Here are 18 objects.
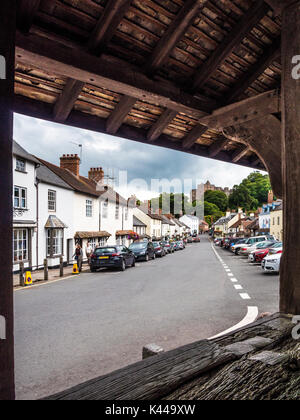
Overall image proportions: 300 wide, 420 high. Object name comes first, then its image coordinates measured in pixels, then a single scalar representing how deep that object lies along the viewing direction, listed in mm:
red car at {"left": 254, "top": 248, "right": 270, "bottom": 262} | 18266
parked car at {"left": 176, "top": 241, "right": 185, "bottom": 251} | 44284
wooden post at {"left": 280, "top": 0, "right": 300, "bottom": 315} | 2715
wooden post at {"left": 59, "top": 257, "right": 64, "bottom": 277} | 15508
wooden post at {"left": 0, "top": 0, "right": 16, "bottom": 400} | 1607
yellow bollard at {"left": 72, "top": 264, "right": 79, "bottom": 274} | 16505
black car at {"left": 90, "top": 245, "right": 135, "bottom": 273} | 16891
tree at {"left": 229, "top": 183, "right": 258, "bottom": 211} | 94438
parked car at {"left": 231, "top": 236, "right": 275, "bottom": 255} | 28047
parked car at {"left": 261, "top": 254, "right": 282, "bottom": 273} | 13795
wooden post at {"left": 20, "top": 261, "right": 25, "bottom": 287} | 12280
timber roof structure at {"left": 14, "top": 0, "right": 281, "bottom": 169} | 3025
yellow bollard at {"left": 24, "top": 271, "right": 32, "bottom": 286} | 12703
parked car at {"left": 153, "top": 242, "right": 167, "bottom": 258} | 28056
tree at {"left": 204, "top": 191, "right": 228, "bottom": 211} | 143625
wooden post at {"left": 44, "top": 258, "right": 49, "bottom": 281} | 14117
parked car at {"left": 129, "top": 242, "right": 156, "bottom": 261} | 23345
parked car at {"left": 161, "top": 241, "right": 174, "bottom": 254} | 34191
